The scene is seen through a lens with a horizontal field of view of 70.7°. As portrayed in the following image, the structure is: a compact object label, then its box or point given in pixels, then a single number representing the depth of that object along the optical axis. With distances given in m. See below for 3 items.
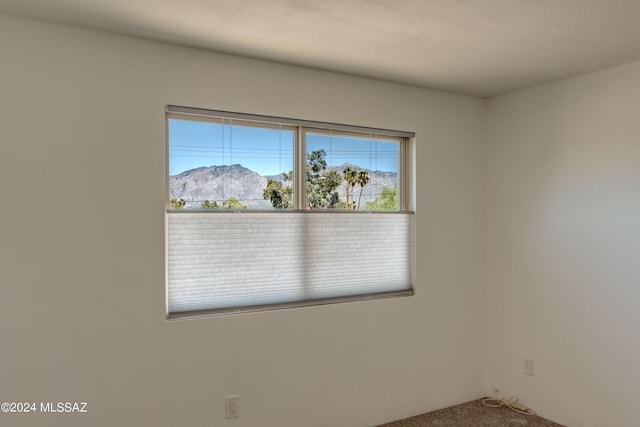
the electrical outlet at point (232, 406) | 2.76
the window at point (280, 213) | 2.73
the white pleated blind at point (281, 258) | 2.71
